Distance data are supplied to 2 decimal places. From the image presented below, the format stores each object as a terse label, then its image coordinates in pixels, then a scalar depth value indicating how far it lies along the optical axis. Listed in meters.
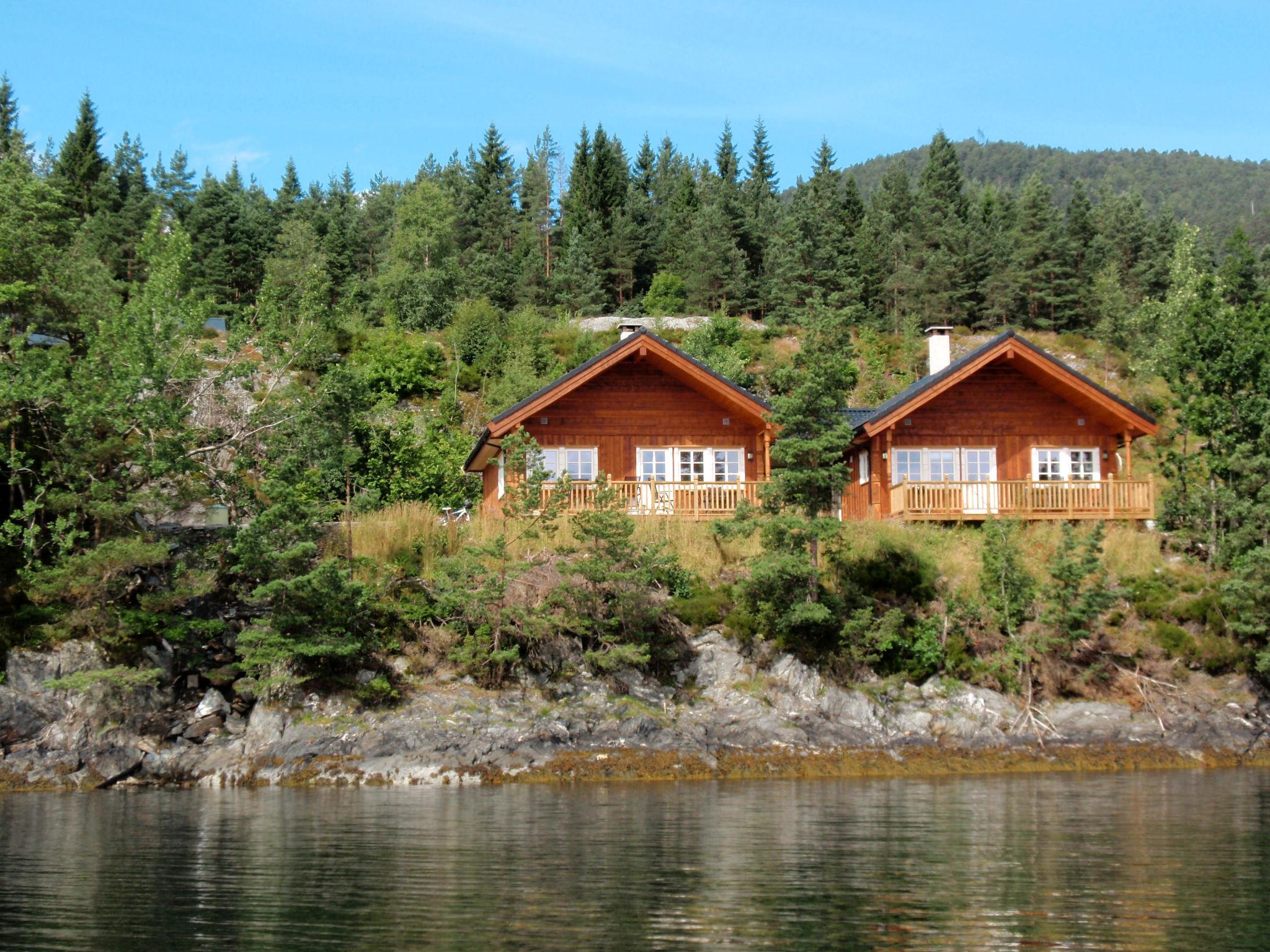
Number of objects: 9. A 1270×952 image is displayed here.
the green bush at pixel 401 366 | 47.56
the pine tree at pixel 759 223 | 65.31
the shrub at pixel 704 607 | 25.52
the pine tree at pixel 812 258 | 61.97
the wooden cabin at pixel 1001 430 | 31.88
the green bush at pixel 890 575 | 26.38
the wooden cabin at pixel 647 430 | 32.41
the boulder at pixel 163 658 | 23.34
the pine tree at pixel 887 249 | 65.69
